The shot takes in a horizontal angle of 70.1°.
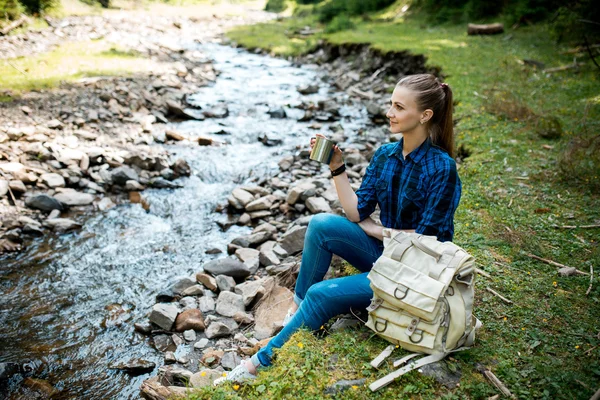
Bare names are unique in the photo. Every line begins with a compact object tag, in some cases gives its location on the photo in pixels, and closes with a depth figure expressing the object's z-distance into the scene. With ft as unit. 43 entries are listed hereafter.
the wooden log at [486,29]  60.90
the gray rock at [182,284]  18.02
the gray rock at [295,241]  19.97
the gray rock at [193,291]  17.76
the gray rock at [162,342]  15.03
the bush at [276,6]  150.44
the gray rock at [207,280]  18.10
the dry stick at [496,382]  9.33
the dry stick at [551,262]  14.01
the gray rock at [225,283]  17.84
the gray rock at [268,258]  19.33
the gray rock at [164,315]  15.65
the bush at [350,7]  96.78
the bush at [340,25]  77.78
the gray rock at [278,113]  41.78
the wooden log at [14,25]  55.78
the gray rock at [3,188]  23.53
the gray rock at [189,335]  15.23
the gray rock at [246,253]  19.98
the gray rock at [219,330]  15.19
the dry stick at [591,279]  13.00
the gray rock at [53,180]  25.54
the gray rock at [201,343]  14.83
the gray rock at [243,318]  15.75
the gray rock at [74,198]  24.70
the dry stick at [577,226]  16.78
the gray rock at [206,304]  16.66
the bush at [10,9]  58.29
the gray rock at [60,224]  22.49
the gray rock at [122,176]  27.09
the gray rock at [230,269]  18.81
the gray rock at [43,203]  23.68
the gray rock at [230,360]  13.28
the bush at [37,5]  70.08
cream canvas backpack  9.48
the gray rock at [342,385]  9.59
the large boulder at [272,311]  14.84
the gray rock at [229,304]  16.33
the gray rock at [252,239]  21.47
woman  10.84
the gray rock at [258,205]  24.88
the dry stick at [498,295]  12.58
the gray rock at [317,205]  23.12
